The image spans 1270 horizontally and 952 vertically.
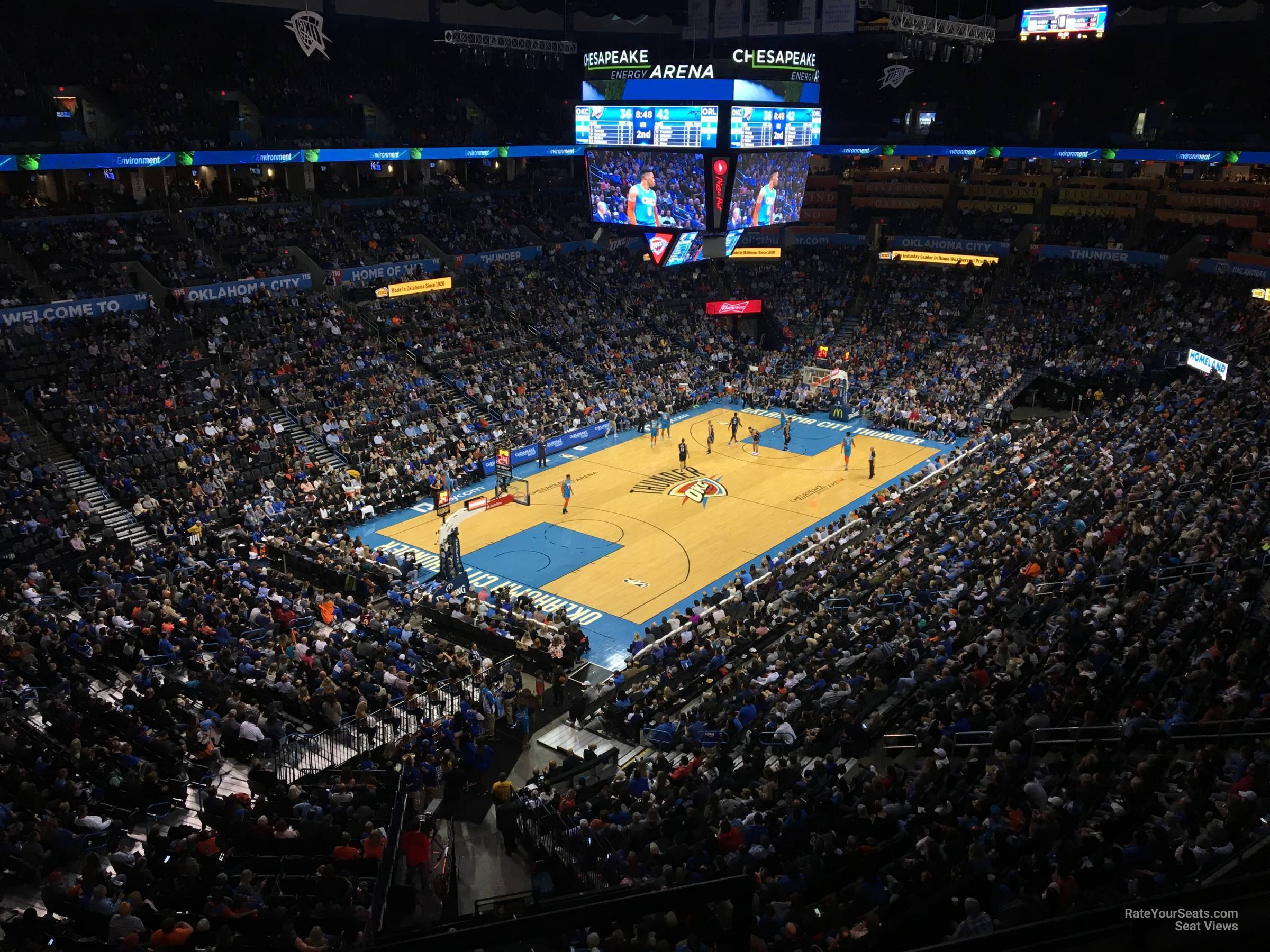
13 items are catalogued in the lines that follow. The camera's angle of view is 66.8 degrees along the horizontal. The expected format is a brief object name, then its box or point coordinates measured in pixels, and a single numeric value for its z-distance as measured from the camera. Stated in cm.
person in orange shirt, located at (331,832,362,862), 1255
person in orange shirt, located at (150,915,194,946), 1070
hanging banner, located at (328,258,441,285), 4188
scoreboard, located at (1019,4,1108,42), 4453
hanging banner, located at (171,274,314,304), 3684
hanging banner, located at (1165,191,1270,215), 4672
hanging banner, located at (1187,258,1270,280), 4081
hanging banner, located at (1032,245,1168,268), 4694
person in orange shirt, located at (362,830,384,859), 1255
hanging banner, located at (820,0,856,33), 4856
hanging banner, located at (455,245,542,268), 4697
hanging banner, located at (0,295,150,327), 3206
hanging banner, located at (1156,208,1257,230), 4641
